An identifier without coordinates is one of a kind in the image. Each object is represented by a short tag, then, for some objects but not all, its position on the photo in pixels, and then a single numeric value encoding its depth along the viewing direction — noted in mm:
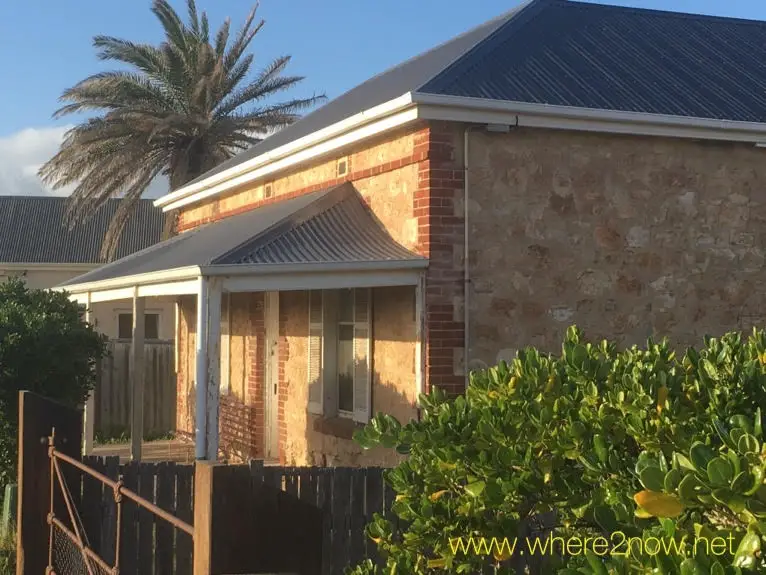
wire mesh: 5395
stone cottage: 8547
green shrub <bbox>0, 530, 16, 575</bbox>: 7062
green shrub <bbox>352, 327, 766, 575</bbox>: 2441
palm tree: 19344
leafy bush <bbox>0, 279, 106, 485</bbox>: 9367
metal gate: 5199
